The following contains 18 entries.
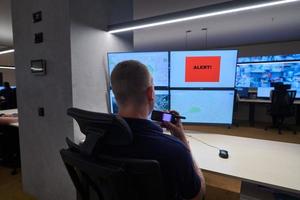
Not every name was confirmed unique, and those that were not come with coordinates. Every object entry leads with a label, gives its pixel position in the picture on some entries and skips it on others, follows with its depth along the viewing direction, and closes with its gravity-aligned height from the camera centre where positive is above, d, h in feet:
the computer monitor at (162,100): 6.56 -0.69
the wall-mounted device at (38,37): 6.22 +1.29
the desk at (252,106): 19.10 -2.63
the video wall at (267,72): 20.49 +0.94
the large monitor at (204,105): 6.18 -0.81
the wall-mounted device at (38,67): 6.21 +0.35
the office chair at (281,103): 16.61 -1.89
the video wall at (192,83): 6.06 -0.11
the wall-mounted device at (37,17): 6.14 +1.93
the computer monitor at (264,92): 20.24 -1.19
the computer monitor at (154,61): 6.45 +0.60
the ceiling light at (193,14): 4.38 +1.68
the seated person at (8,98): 14.69 -1.53
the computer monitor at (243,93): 21.91 -1.42
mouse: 4.64 -1.76
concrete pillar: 5.72 +0.04
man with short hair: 2.39 -0.76
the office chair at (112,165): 2.10 -0.94
